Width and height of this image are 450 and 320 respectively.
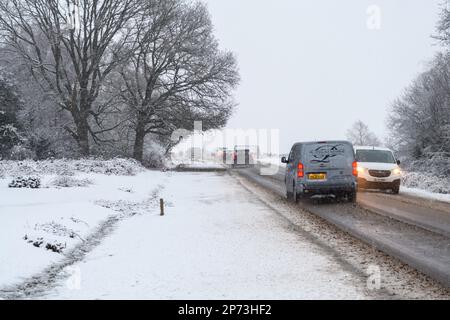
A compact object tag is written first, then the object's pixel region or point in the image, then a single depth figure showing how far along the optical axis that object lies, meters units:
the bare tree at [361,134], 115.06
